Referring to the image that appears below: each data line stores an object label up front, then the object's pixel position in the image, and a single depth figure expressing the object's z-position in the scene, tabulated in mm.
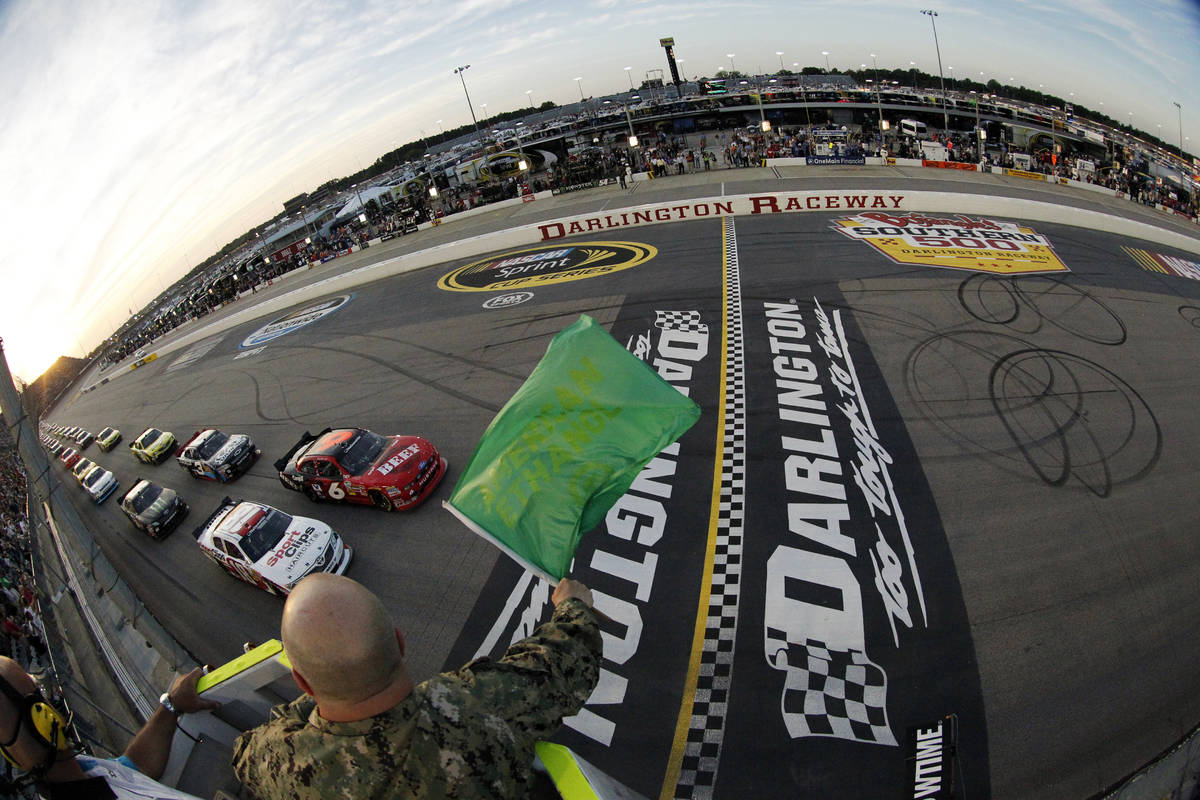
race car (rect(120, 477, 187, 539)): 12469
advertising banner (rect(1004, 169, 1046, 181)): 30172
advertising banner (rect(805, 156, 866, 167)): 31359
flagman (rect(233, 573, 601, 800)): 1855
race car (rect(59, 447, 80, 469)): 19875
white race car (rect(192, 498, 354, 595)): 9219
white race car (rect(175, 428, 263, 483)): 13648
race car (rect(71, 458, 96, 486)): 17283
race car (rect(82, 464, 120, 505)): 15758
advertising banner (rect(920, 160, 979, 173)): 30797
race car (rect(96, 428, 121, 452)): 19719
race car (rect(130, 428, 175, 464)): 16297
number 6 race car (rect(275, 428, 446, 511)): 10570
